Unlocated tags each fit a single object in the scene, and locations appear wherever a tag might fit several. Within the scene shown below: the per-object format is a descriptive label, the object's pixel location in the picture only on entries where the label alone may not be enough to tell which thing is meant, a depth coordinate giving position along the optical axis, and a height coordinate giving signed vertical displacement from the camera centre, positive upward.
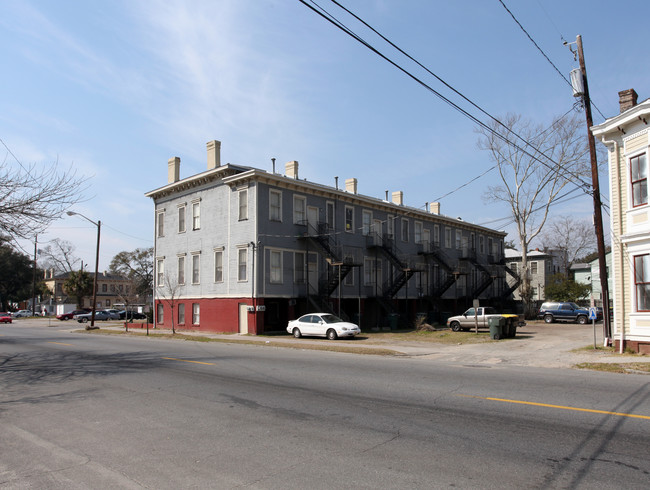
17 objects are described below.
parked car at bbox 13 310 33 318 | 82.39 -3.64
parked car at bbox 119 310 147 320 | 57.28 -2.82
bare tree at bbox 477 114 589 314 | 41.62 +6.28
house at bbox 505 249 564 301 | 69.56 +2.78
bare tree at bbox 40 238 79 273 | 93.31 +5.50
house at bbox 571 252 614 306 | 60.82 +1.60
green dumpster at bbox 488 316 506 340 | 26.04 -2.03
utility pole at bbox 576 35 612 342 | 19.12 +3.24
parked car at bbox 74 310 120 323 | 57.24 -2.92
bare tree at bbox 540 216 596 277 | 76.82 +6.00
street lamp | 39.25 +2.53
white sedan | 27.13 -2.06
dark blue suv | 42.00 -2.13
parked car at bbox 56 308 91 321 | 62.62 -2.95
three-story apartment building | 31.89 +2.63
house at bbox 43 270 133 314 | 103.94 +0.73
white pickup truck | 32.16 -2.04
